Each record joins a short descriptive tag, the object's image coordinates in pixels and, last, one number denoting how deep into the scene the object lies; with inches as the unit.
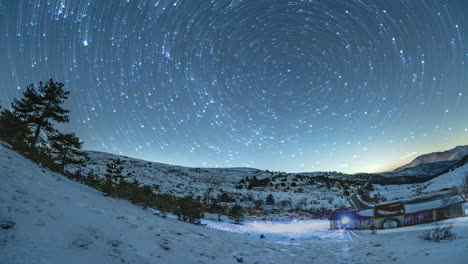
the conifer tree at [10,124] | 742.5
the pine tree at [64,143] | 863.1
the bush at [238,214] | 993.4
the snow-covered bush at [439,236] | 381.1
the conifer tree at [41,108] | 815.1
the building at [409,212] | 714.8
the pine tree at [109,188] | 583.0
